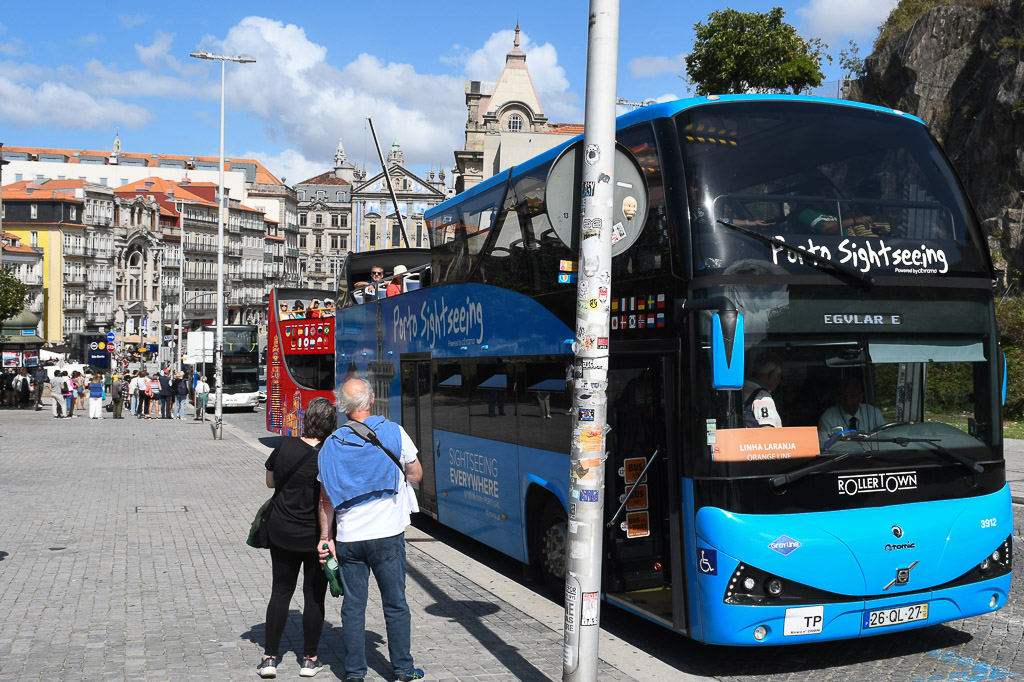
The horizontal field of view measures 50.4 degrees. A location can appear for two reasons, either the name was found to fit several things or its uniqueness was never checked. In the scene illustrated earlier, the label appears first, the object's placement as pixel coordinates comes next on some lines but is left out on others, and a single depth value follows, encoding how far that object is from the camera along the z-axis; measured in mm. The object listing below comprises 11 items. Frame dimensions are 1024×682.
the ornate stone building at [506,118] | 81688
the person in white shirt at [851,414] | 6559
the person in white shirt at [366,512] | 5965
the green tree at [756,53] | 42625
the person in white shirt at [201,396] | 39625
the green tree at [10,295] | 48594
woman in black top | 6254
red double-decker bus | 23250
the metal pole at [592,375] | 5848
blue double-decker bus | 6371
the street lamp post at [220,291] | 29562
